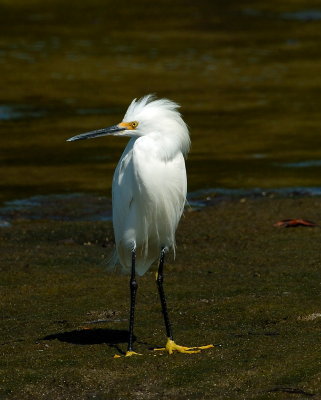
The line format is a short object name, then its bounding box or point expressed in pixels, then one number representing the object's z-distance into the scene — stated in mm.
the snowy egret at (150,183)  13477
